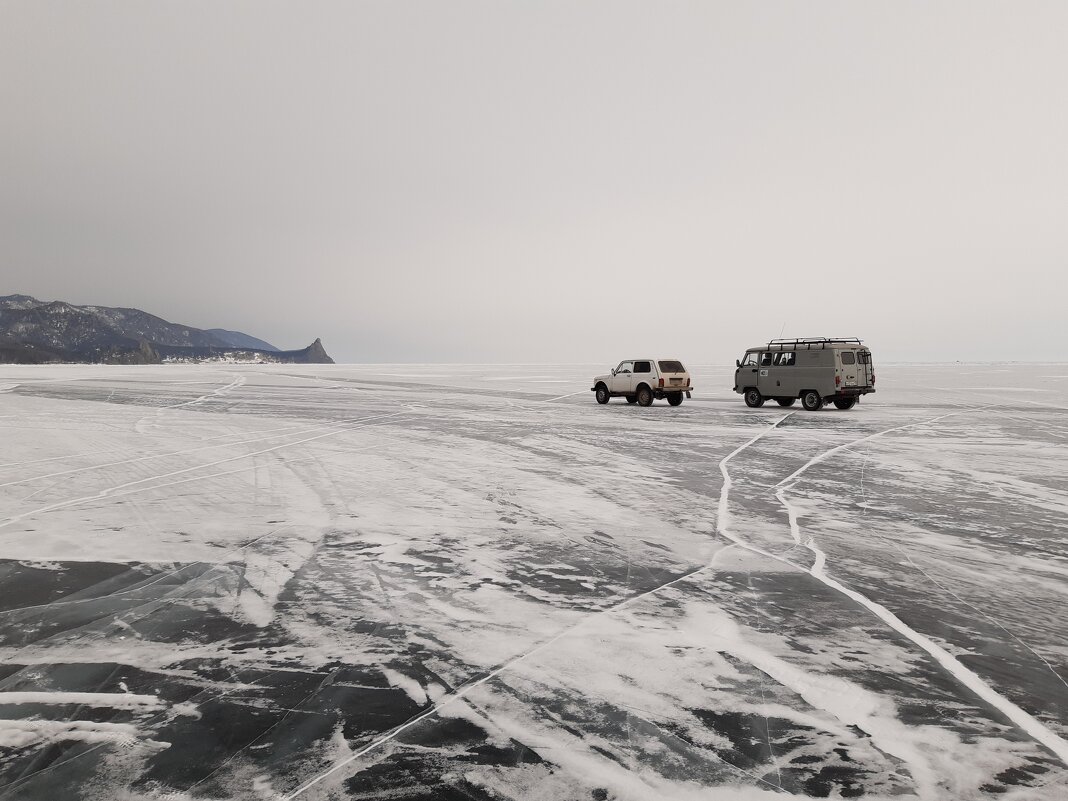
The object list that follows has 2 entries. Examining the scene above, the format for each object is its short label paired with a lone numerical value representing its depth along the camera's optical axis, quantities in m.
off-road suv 25.97
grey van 22.94
